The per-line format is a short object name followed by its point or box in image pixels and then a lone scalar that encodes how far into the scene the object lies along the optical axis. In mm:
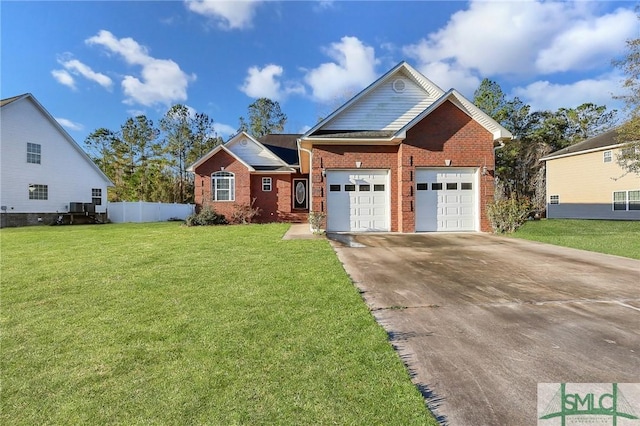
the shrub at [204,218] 18094
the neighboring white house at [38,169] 19859
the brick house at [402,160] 12680
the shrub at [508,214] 12039
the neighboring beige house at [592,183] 20641
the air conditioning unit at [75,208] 22766
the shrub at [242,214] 19309
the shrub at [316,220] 12078
